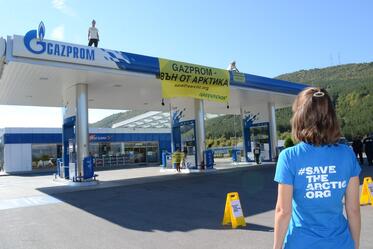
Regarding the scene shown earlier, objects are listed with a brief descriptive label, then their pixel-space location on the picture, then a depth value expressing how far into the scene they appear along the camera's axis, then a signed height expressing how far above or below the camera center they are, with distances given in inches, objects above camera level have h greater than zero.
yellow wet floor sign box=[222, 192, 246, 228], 304.8 -45.8
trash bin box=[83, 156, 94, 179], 673.6 -12.3
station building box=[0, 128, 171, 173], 1359.5 +45.0
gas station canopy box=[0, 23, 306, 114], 545.3 +133.8
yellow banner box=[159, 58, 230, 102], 692.7 +132.0
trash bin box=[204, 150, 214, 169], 892.0 -11.4
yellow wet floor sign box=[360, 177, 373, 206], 375.6 -43.1
